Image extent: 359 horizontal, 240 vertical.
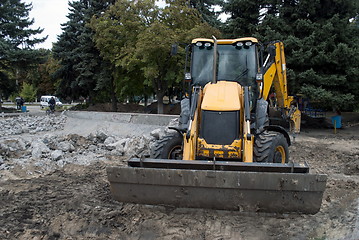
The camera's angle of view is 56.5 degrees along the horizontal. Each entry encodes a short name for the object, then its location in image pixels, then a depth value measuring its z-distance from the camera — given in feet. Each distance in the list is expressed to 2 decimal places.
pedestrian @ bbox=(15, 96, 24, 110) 107.14
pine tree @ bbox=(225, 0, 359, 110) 54.13
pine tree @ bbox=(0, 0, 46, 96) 88.74
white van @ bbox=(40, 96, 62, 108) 137.08
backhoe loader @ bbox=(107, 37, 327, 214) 14.75
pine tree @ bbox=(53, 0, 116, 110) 82.69
